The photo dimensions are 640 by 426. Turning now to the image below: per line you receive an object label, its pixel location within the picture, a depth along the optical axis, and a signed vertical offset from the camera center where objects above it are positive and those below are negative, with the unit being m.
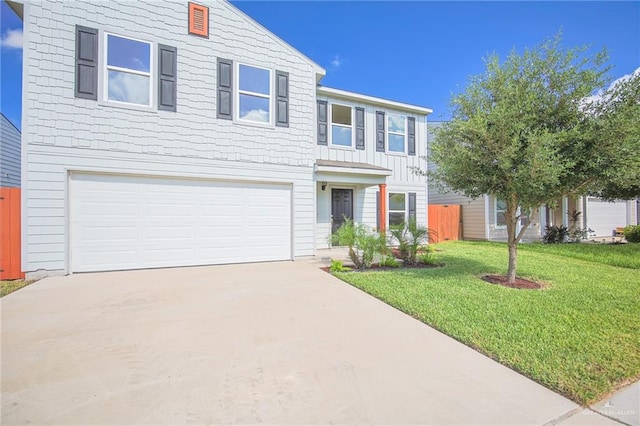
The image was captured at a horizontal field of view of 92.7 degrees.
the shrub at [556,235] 13.69 -0.80
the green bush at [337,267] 7.07 -1.15
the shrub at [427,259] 7.95 -1.11
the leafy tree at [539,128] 5.02 +1.53
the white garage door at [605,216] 17.48 +0.08
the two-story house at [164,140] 6.41 +1.88
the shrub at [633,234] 13.80 -0.77
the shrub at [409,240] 7.90 -0.61
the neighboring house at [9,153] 12.45 +2.72
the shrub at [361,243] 7.36 -0.63
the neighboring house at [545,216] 14.19 +0.06
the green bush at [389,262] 7.68 -1.14
